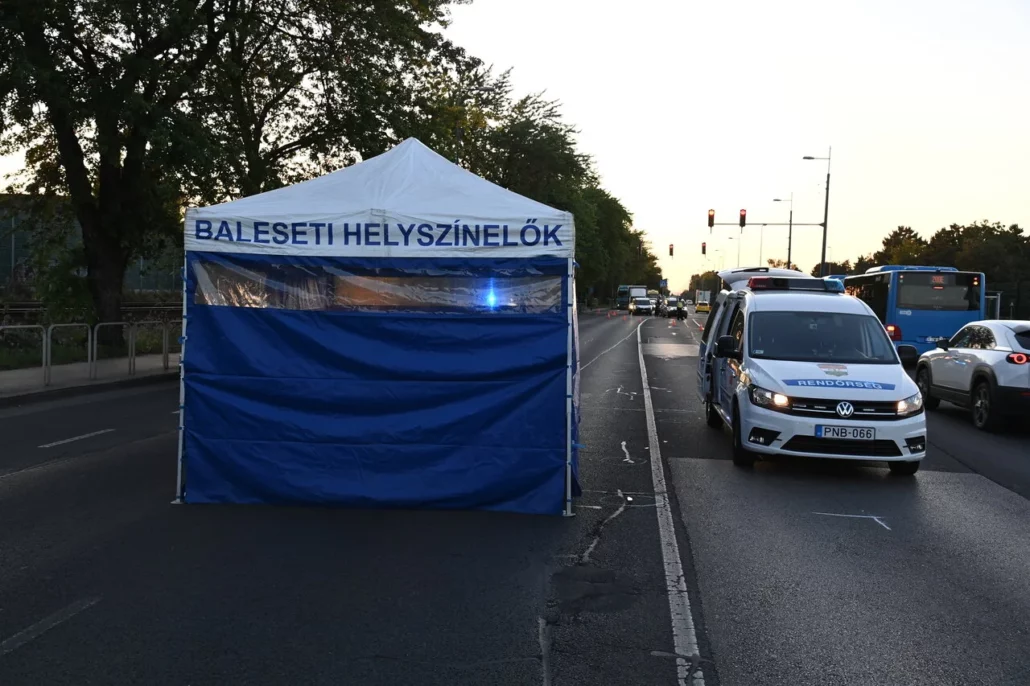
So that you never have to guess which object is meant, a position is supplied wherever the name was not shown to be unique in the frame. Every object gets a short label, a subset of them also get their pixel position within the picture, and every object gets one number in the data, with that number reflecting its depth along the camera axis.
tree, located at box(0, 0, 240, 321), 17.97
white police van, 8.62
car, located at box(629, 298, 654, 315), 81.50
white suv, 12.38
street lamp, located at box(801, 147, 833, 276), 51.53
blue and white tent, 7.18
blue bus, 23.48
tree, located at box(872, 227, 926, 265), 86.69
